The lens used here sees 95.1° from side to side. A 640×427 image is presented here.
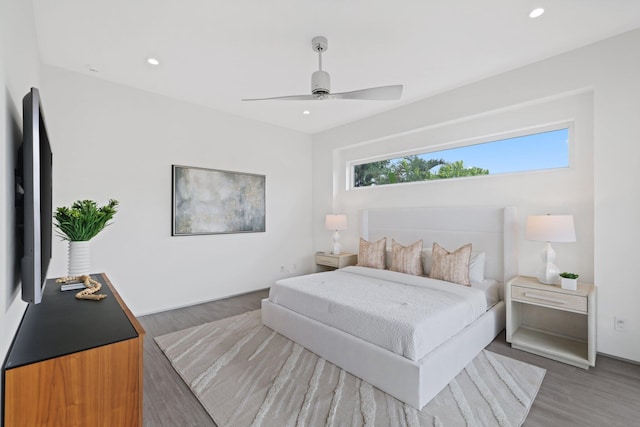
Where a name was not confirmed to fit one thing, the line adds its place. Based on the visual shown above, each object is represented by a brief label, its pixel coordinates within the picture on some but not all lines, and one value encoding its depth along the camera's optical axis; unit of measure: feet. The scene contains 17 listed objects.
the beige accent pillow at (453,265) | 10.36
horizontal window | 10.32
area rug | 6.09
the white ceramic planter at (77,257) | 6.79
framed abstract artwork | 13.15
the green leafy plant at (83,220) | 6.57
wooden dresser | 3.31
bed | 6.70
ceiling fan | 8.04
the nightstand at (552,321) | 8.13
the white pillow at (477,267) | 10.62
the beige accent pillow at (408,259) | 11.83
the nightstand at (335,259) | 15.62
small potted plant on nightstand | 8.51
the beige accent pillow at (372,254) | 13.21
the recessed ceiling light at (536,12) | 7.40
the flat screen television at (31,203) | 3.64
